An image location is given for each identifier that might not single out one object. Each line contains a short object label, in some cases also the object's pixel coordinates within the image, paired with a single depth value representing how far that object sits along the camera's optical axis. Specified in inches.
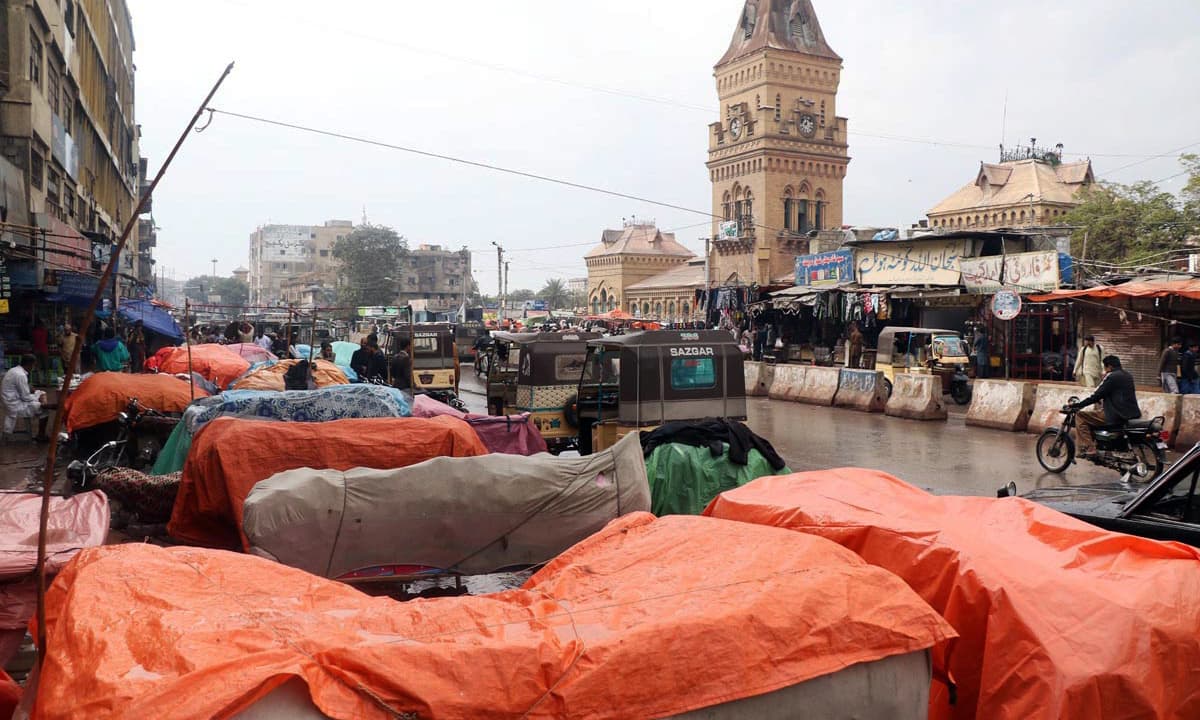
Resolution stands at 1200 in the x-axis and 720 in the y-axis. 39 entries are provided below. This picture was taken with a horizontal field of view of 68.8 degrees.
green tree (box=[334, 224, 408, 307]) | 3356.3
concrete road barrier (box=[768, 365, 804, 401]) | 901.2
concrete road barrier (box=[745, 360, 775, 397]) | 967.6
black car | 198.9
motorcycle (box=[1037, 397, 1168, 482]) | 444.5
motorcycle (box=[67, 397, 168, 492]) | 421.2
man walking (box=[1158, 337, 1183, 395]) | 698.2
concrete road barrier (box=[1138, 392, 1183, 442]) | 558.3
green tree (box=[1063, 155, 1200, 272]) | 1567.4
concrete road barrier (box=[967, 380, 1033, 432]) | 653.9
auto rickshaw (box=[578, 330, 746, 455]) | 456.1
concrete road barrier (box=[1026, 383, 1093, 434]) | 617.3
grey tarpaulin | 245.3
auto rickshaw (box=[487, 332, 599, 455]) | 523.2
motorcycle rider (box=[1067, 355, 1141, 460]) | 447.8
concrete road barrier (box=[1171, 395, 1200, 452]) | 549.3
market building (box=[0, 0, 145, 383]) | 625.0
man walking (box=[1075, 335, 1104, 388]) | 686.5
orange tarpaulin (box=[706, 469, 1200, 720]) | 139.5
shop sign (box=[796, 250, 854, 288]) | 1333.9
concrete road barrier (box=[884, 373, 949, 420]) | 729.0
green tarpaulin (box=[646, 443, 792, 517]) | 318.0
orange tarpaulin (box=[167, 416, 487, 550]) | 290.8
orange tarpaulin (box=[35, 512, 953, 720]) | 106.3
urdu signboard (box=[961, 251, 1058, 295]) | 949.2
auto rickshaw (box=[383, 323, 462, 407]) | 789.2
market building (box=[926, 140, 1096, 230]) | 2255.2
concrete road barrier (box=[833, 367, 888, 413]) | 791.7
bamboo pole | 97.4
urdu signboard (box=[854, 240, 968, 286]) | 1120.8
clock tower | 2338.8
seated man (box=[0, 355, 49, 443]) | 530.9
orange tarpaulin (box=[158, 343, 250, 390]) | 661.3
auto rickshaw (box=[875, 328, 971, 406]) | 896.3
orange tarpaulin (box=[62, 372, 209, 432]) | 435.2
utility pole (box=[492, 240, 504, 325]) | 2544.3
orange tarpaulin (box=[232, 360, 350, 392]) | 556.7
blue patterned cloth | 380.8
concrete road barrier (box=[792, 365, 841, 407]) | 848.3
